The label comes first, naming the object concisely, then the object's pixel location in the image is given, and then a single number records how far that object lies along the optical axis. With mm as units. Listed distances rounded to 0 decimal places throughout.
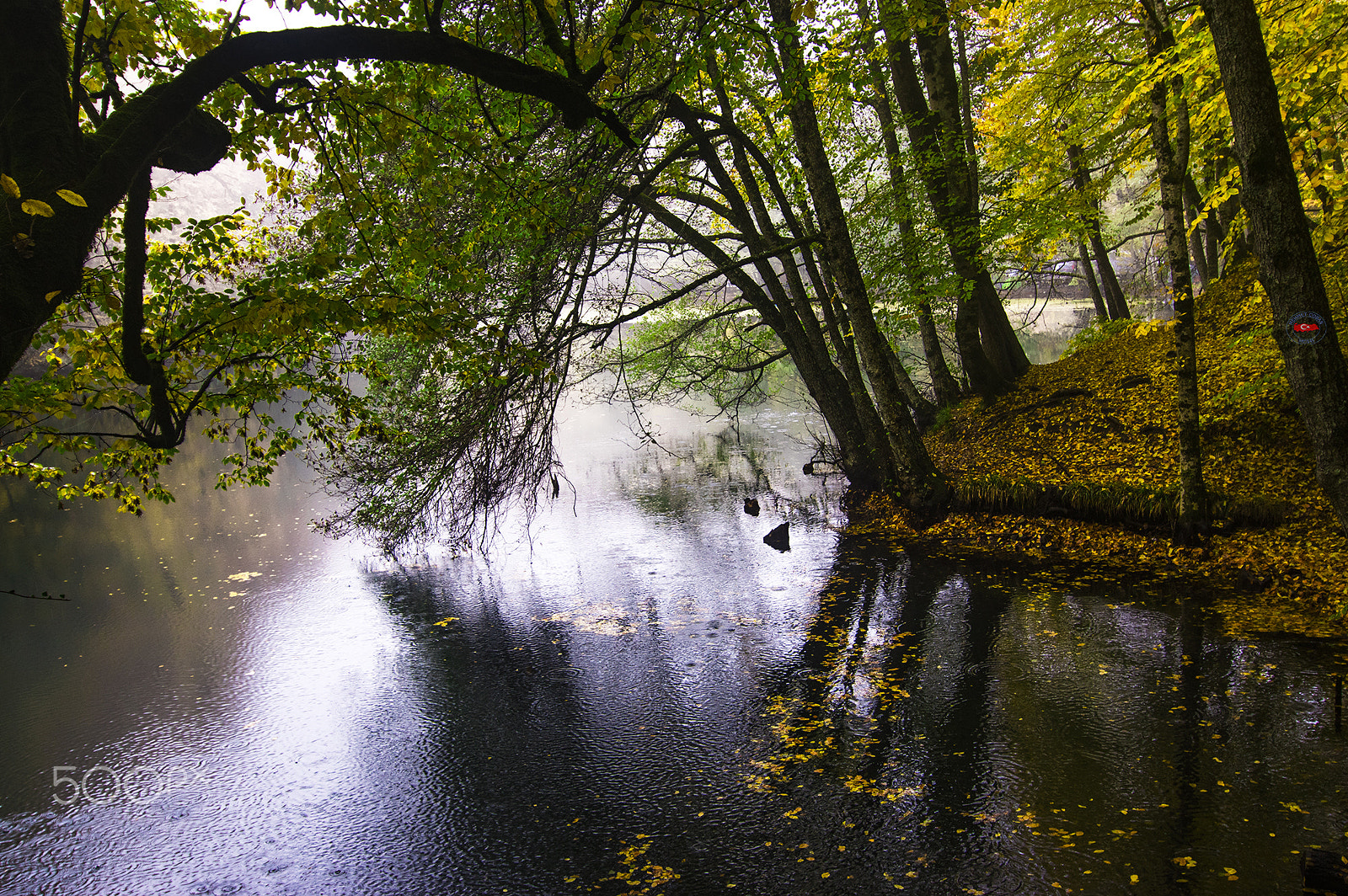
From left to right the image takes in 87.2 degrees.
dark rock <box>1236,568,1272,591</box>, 7633
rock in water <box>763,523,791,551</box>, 12156
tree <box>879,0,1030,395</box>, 12273
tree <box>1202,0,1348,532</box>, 4836
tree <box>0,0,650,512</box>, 2693
